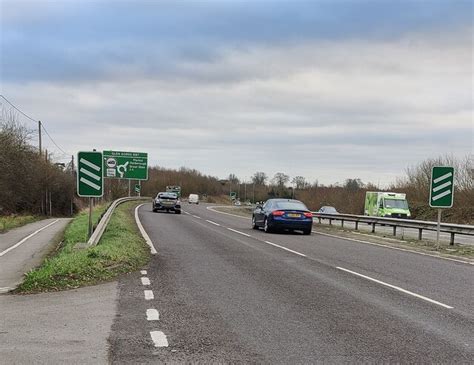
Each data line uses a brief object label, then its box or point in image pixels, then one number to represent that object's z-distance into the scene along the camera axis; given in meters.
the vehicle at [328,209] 43.14
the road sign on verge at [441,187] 16.83
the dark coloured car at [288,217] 22.03
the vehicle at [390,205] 37.50
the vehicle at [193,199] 98.79
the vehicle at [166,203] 41.62
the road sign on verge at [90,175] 13.70
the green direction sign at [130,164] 50.20
